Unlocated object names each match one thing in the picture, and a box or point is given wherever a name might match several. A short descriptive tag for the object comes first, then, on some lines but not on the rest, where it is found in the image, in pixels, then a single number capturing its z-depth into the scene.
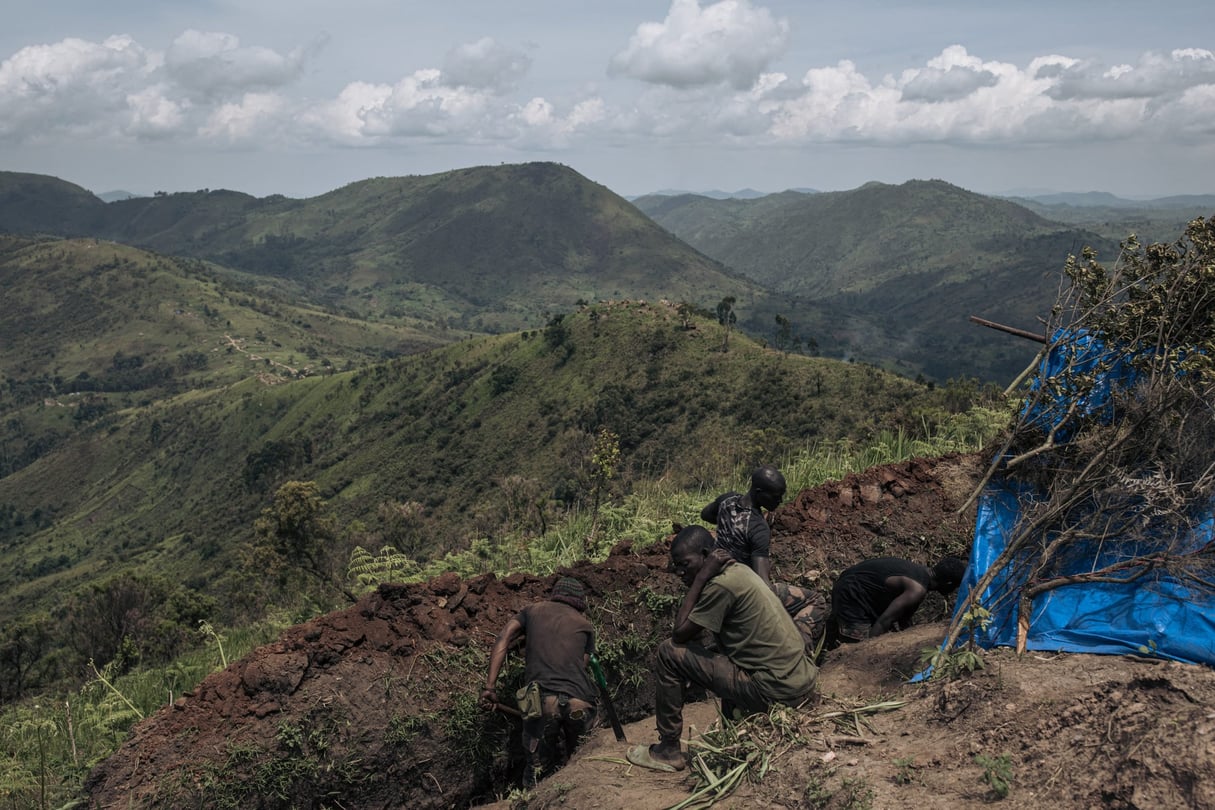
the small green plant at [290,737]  5.39
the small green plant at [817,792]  3.96
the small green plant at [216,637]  6.52
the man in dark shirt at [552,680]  5.54
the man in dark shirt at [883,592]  6.10
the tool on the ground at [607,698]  5.71
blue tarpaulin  4.46
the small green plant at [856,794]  3.80
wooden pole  6.27
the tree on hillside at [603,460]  9.97
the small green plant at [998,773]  3.63
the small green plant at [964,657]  4.58
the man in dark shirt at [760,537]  6.18
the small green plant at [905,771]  3.90
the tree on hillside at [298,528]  25.59
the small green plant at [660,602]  6.87
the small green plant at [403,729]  5.75
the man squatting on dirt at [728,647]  4.80
